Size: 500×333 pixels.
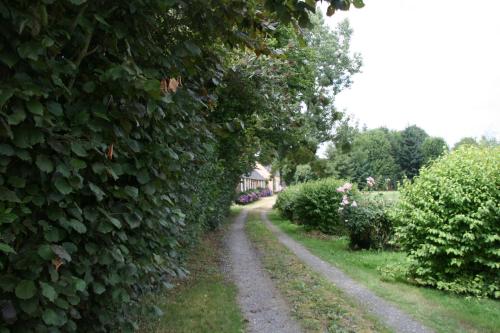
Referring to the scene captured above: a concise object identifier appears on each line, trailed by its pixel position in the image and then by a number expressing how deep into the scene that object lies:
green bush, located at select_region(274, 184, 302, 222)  23.53
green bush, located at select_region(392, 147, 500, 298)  7.74
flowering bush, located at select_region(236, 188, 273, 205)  46.28
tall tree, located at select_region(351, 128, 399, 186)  49.23
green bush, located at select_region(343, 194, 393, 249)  13.03
